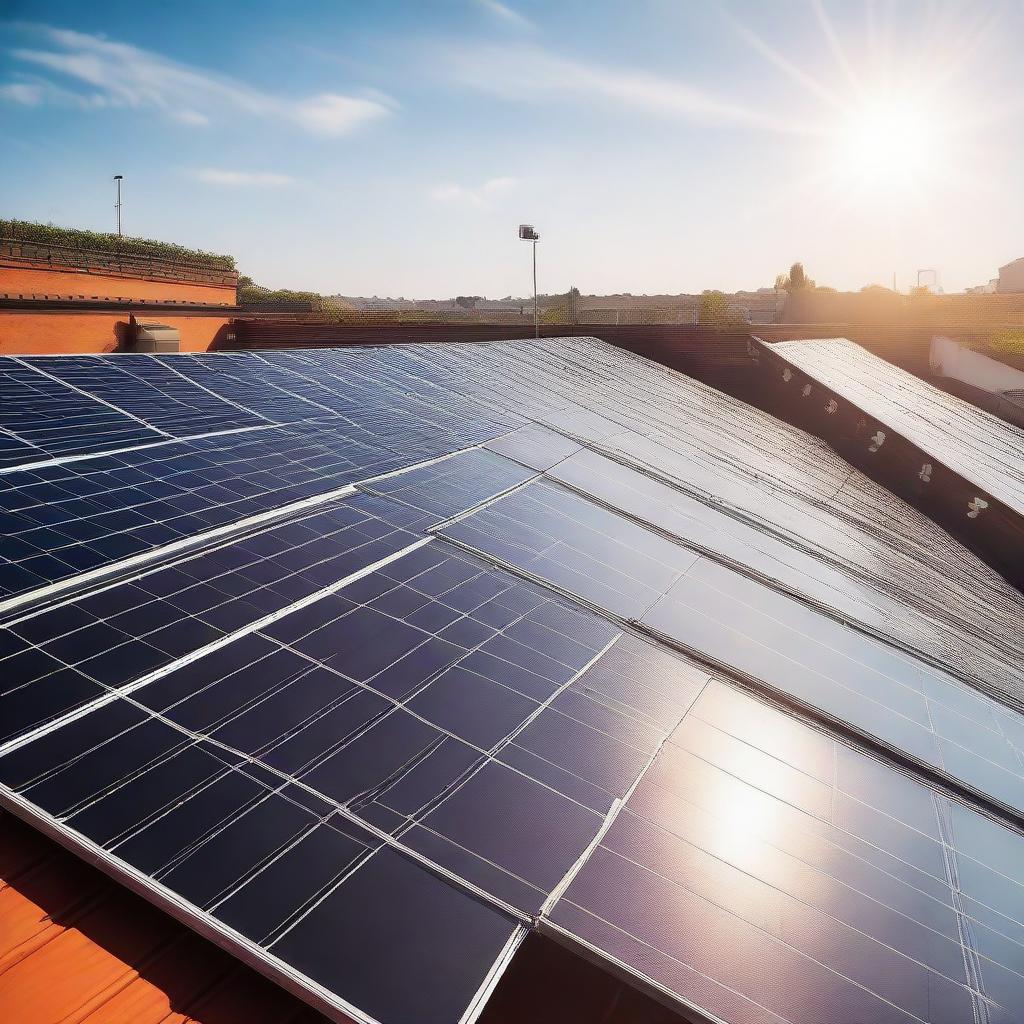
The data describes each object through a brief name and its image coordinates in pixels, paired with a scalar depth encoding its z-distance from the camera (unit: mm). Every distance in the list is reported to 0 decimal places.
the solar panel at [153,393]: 11188
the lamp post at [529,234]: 34906
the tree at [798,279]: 66181
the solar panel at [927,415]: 21672
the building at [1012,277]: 83062
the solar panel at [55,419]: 9406
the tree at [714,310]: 49031
